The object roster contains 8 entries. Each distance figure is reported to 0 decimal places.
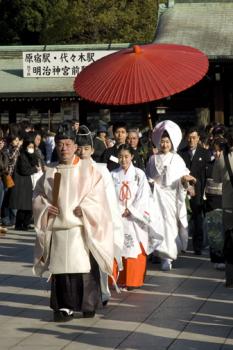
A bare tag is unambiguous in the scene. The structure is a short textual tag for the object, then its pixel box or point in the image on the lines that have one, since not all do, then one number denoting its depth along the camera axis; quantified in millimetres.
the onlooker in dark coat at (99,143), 13781
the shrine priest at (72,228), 7641
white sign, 24094
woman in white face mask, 14812
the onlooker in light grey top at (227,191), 8950
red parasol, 9234
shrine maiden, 9238
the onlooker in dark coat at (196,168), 11781
